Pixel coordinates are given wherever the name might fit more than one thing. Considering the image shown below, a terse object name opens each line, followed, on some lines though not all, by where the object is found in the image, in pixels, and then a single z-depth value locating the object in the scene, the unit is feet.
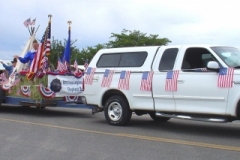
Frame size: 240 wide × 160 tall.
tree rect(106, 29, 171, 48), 150.87
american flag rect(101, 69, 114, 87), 35.50
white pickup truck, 28.68
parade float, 43.95
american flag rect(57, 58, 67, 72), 48.02
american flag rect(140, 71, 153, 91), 32.65
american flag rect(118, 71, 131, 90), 34.30
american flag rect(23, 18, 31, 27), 51.51
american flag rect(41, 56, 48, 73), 45.75
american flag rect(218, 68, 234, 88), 27.96
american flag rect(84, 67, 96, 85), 36.99
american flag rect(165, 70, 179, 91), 31.05
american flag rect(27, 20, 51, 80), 45.16
